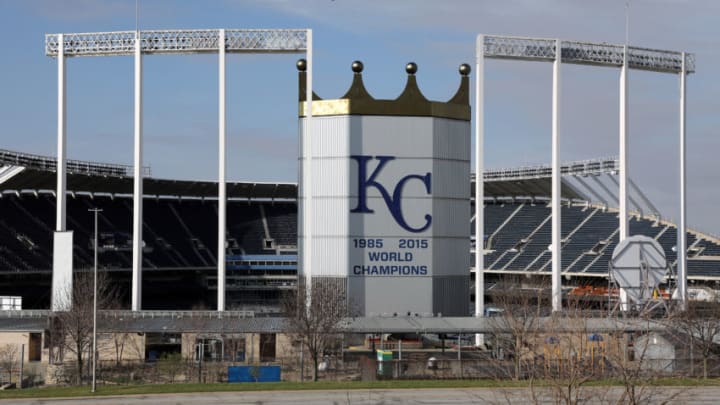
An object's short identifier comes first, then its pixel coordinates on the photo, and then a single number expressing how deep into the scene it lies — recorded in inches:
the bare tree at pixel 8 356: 2068.2
